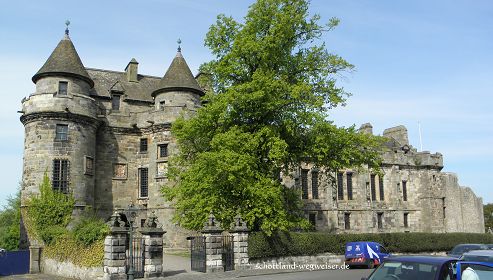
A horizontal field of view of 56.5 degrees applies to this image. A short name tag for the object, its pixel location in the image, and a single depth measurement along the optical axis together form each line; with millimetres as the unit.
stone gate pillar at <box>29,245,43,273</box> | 27250
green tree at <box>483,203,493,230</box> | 88000
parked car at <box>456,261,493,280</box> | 8305
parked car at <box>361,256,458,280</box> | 7910
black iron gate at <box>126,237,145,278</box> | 20750
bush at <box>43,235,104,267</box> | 21031
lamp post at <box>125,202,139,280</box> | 17625
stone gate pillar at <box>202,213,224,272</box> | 23000
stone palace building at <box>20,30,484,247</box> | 31422
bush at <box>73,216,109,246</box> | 21266
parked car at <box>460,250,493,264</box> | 11672
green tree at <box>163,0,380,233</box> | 24438
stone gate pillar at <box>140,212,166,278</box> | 20469
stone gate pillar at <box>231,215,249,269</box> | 24125
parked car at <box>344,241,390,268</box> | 25109
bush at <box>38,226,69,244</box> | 26617
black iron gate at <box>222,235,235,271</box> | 24047
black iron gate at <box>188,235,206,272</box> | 23438
